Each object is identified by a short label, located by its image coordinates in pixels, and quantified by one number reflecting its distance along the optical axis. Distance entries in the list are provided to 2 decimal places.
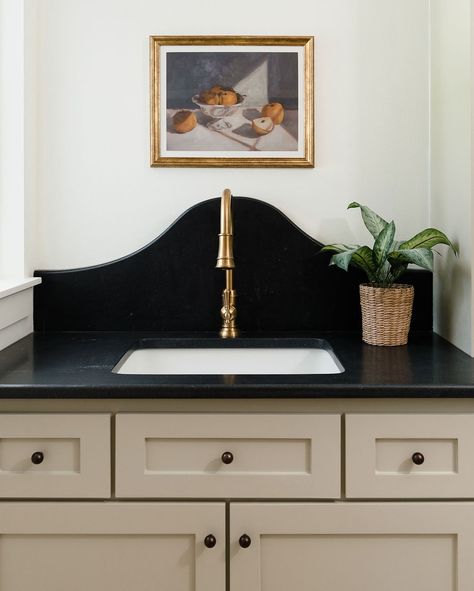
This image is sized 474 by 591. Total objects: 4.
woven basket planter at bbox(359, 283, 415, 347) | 1.87
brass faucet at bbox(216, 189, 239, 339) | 1.94
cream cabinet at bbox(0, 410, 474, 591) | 1.43
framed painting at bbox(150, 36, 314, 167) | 2.11
